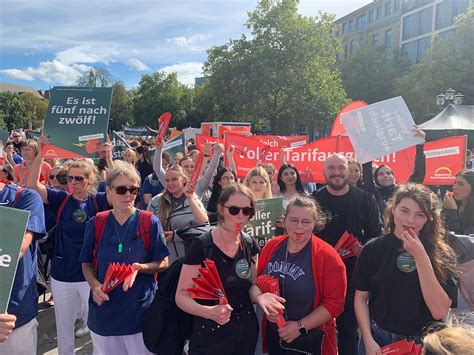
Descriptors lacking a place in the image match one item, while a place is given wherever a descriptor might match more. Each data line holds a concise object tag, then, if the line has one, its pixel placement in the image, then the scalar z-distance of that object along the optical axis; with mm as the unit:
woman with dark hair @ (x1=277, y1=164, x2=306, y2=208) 4609
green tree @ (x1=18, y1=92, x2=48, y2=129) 65688
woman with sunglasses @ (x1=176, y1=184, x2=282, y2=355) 2297
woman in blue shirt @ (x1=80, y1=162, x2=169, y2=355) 2631
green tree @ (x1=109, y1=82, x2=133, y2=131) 57969
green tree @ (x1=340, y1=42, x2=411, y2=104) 41688
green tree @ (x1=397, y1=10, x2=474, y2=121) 24391
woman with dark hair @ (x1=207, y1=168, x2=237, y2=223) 4634
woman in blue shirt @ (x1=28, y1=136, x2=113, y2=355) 3367
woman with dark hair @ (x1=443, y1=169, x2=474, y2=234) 3633
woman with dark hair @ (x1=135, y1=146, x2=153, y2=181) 7404
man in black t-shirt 3338
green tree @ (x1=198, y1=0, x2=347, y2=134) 29203
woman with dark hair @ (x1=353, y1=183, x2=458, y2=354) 2168
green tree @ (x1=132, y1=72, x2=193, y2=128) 51375
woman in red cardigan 2426
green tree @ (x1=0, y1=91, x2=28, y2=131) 53438
